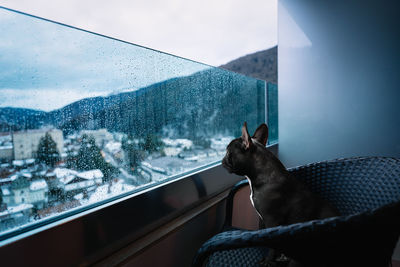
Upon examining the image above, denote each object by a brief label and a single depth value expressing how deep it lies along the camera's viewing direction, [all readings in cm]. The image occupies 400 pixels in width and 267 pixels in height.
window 60
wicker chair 49
